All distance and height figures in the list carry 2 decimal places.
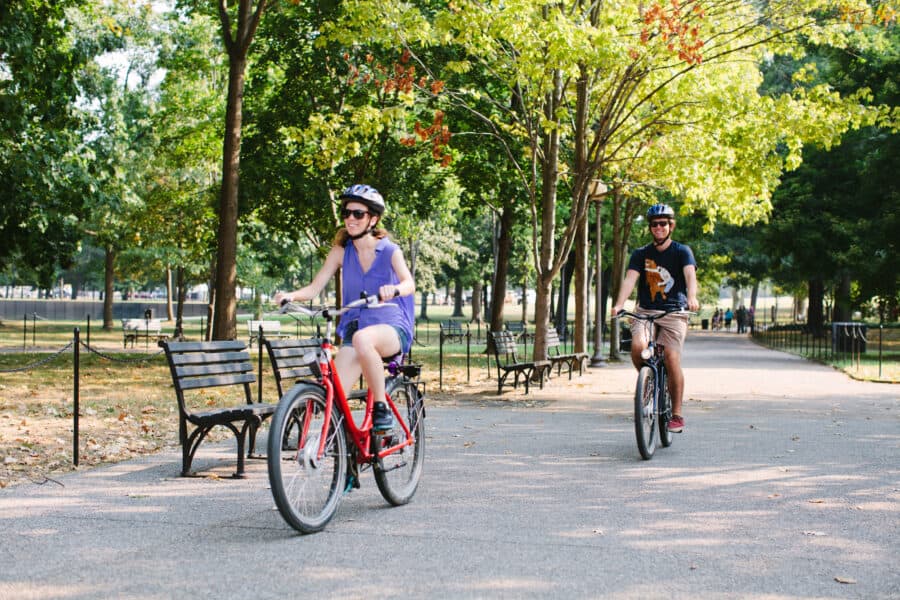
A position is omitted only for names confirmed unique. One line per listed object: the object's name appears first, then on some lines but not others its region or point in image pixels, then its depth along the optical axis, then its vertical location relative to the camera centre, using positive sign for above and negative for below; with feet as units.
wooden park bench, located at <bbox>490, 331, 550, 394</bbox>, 51.65 -2.46
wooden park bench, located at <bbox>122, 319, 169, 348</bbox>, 111.73 -1.89
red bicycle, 18.30 -2.51
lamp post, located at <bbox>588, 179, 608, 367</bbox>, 83.20 -1.12
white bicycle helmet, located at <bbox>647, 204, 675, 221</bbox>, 29.84 +3.05
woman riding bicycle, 20.30 +0.49
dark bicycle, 28.02 -2.23
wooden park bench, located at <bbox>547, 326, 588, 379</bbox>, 59.77 -2.42
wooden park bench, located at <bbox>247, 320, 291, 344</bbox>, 112.71 -2.01
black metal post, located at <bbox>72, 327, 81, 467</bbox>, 27.04 -2.60
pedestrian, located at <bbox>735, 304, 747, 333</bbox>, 200.03 +0.11
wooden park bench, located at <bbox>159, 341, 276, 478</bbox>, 24.58 -1.75
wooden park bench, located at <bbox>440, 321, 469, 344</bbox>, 118.18 -1.67
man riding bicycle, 29.94 +0.99
